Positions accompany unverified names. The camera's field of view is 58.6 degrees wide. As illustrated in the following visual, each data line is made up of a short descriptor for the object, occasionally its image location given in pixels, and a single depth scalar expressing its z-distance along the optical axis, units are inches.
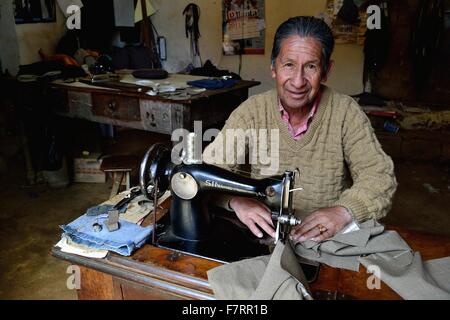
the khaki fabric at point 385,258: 41.9
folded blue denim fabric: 48.6
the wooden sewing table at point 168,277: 42.9
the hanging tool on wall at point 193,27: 240.8
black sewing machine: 50.8
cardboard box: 164.7
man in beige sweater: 58.8
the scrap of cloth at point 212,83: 128.8
